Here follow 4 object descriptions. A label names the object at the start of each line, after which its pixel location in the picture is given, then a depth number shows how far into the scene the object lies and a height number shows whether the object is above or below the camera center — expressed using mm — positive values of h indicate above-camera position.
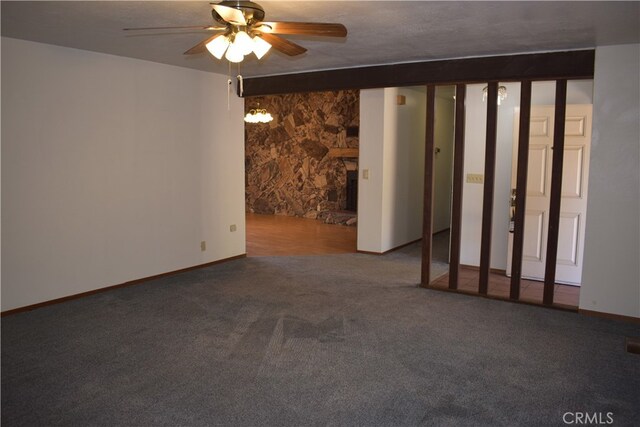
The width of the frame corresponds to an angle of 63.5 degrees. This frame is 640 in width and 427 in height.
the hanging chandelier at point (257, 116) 9484 +851
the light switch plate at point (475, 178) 6043 -164
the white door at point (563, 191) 5184 -269
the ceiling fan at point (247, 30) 2732 +743
